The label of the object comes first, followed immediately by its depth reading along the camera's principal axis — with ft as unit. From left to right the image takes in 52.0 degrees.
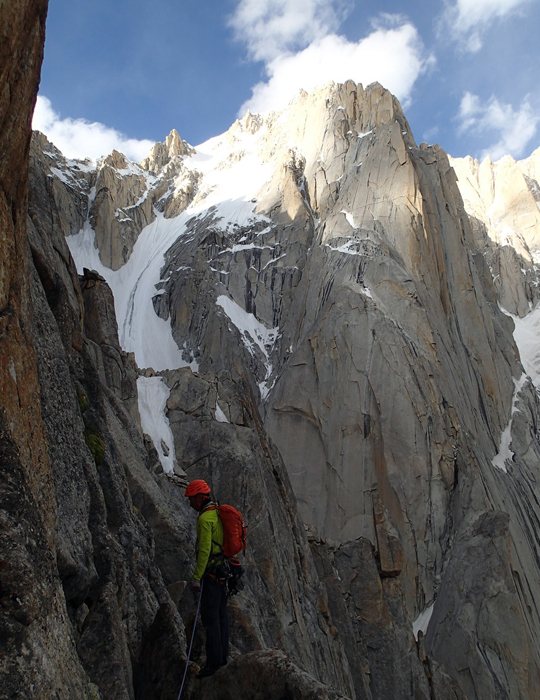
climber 19.42
